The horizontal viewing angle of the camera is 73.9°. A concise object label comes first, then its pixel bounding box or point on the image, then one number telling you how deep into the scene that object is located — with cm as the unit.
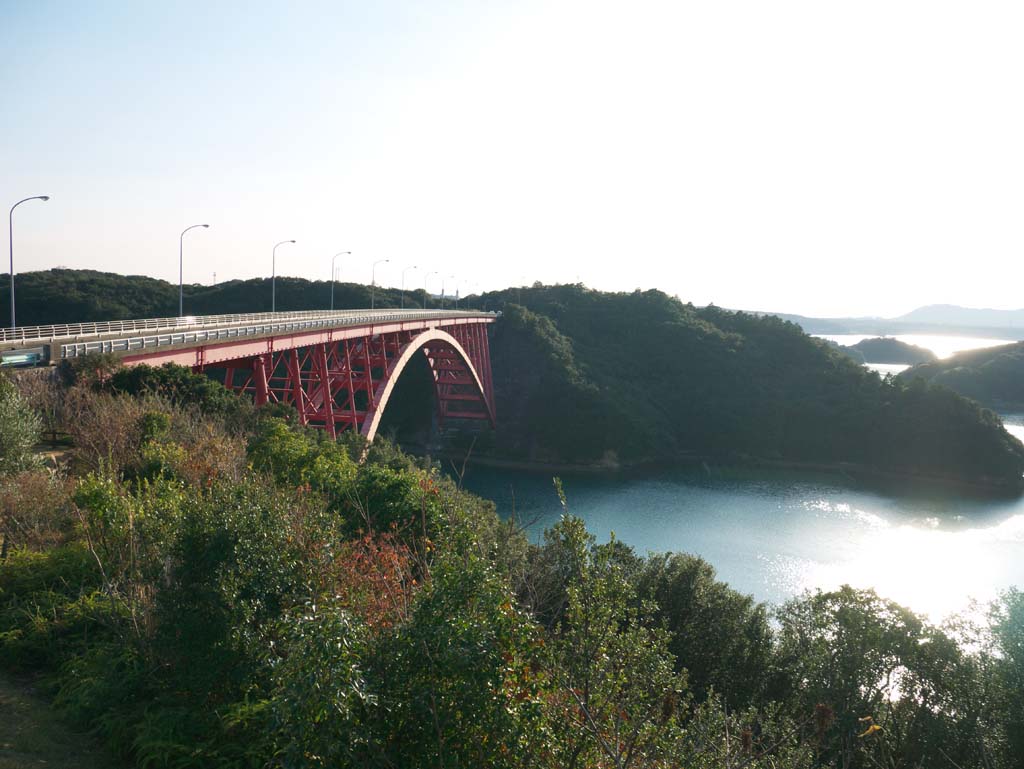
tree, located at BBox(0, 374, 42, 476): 1263
